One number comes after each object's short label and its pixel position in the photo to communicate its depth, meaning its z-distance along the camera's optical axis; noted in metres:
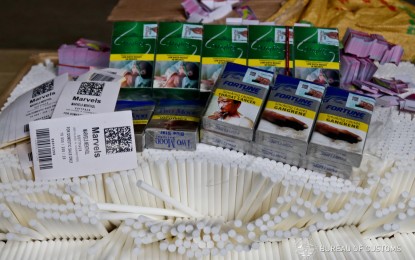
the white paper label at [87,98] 1.08
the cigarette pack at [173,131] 1.06
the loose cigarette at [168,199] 1.00
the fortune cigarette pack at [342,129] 1.00
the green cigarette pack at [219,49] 1.23
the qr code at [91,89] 1.11
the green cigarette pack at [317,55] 1.22
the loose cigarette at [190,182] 1.03
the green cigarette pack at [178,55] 1.22
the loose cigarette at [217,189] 1.03
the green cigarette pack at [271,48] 1.24
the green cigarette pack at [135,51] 1.23
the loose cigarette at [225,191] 1.02
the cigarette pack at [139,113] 1.06
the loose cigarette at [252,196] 1.00
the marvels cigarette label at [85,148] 1.03
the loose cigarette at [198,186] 1.03
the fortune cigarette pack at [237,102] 1.04
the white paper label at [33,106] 1.09
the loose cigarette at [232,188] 1.02
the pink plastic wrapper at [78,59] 1.42
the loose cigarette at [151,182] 1.05
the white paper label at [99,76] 1.17
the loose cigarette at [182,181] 1.03
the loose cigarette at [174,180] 1.03
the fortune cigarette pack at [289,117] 1.01
